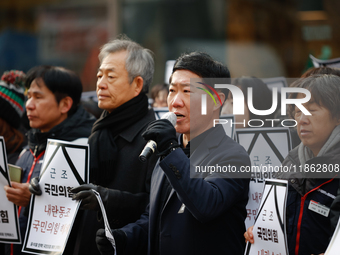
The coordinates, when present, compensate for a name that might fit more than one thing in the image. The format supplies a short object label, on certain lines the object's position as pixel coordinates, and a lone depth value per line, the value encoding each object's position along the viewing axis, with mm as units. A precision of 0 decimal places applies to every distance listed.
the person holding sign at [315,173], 4320
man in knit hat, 7937
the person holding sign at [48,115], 6875
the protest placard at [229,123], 6363
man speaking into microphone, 4344
